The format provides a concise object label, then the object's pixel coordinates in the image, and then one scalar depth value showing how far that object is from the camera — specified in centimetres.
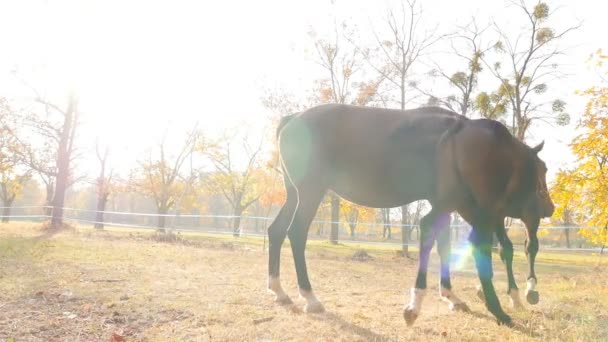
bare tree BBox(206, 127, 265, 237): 4884
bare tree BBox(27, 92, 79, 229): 2072
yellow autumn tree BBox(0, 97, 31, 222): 2825
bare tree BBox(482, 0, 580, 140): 2081
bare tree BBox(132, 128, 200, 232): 4284
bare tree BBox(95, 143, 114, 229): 4032
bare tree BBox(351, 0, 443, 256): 2164
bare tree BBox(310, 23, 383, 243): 2866
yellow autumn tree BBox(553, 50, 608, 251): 878
